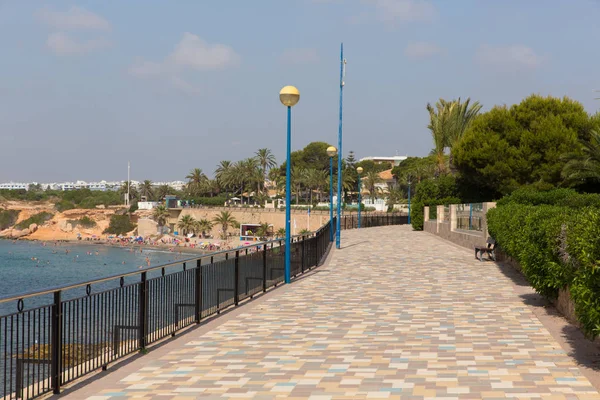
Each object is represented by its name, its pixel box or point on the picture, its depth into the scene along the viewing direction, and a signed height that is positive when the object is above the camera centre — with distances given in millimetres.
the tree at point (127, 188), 197325 +4946
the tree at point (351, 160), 146875 +9886
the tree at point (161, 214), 143000 -1621
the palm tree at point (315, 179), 130500 +5309
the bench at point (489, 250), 24000 -1397
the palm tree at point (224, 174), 142500 +6599
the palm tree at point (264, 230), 116031 -3802
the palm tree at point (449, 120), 53719 +6659
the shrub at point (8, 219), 184625 -3470
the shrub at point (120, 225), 161750 -4282
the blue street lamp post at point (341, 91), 33306 +5532
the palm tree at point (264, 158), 139000 +9545
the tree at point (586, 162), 32094 +2129
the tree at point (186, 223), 135625 -3183
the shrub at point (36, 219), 177125 -3338
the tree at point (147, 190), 193375 +4481
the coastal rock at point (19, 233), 171000 -6641
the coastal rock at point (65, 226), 166000 -4686
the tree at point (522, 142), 42375 +4021
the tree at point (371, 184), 132125 +4497
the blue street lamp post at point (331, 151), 31100 +2473
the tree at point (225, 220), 125875 -2311
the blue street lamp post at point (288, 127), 17469 +2017
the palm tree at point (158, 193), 198375 +3742
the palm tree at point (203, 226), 132375 -3594
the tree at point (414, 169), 111412 +6893
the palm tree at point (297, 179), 131750 +5211
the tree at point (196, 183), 159375 +5394
